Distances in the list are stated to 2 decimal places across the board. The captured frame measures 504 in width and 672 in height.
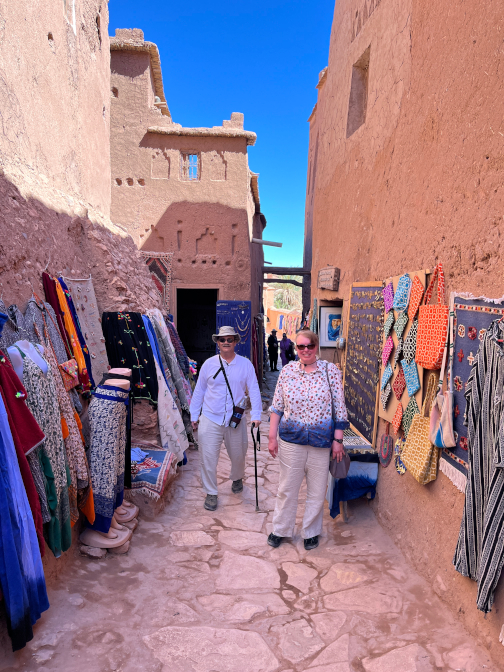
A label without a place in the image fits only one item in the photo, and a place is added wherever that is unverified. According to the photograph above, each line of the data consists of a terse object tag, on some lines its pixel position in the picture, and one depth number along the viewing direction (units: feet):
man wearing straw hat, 13.80
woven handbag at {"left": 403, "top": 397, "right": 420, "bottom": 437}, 10.34
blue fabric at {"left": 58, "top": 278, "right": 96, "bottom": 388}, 13.01
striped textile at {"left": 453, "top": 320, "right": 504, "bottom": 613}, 6.91
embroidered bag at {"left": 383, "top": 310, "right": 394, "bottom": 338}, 11.96
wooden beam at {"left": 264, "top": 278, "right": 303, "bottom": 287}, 49.42
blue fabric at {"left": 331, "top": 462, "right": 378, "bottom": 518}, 12.57
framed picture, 19.62
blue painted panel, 31.12
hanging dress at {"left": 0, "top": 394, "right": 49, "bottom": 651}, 6.93
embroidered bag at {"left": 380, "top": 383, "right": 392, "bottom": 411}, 11.96
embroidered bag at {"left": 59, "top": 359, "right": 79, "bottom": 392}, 11.02
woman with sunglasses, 10.71
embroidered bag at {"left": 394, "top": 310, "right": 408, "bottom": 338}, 11.02
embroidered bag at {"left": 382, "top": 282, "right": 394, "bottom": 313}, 12.00
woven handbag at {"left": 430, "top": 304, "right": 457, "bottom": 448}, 8.53
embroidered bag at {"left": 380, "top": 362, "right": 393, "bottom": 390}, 11.93
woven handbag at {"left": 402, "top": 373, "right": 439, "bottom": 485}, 9.30
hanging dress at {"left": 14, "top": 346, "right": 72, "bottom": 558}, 8.41
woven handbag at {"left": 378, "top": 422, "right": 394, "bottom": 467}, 11.92
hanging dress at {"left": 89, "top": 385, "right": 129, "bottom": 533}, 10.56
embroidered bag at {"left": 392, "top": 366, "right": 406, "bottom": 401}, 11.08
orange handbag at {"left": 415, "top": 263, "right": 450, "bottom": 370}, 9.00
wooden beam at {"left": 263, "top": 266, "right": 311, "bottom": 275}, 47.73
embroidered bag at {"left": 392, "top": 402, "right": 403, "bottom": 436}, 11.09
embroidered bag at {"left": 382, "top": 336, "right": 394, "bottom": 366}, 11.93
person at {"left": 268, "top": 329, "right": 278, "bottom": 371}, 53.31
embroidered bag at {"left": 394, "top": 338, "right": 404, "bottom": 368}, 11.21
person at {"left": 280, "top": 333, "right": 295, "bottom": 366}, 45.45
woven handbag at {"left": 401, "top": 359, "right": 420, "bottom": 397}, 10.16
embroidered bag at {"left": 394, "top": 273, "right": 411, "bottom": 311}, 10.89
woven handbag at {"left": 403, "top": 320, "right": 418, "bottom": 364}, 10.47
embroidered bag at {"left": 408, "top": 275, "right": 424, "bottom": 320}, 10.17
